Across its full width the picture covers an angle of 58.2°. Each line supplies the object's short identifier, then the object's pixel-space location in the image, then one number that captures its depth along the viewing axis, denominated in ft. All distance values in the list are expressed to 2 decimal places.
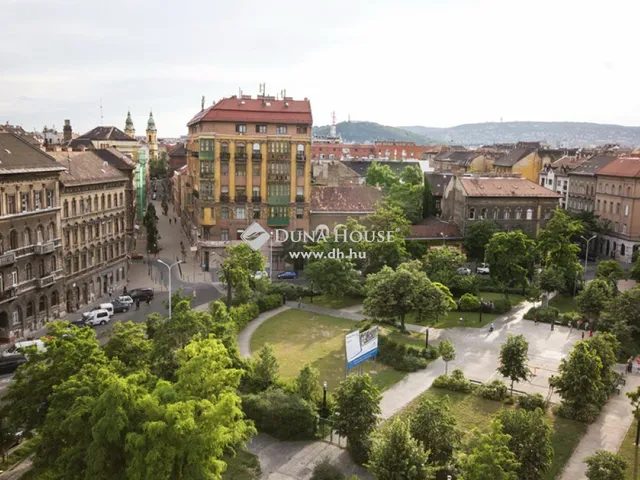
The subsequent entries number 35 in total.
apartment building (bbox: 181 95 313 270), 241.96
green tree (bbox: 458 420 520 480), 72.54
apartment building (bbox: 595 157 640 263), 270.18
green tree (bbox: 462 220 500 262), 249.34
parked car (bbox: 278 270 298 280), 234.17
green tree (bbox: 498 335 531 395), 123.75
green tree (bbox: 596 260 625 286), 198.22
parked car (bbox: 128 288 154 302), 199.97
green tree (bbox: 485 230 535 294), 196.69
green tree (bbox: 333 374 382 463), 99.09
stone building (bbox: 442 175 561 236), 265.34
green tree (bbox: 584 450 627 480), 85.00
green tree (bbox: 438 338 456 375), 138.51
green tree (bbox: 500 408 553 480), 86.53
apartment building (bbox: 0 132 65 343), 153.07
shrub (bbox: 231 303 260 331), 165.98
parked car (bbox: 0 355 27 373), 133.80
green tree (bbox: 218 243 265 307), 174.11
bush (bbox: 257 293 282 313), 188.32
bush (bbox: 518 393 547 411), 120.06
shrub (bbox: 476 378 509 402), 124.06
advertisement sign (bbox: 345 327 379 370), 125.80
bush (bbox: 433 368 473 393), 128.26
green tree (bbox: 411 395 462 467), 91.86
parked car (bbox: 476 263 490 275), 242.58
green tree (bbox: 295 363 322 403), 113.19
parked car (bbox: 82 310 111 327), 171.32
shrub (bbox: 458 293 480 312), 189.57
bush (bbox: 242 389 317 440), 107.04
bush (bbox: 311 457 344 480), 90.99
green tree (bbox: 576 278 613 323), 168.35
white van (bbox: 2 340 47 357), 137.94
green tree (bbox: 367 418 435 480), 82.07
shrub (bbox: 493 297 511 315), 189.88
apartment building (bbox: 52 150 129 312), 188.05
